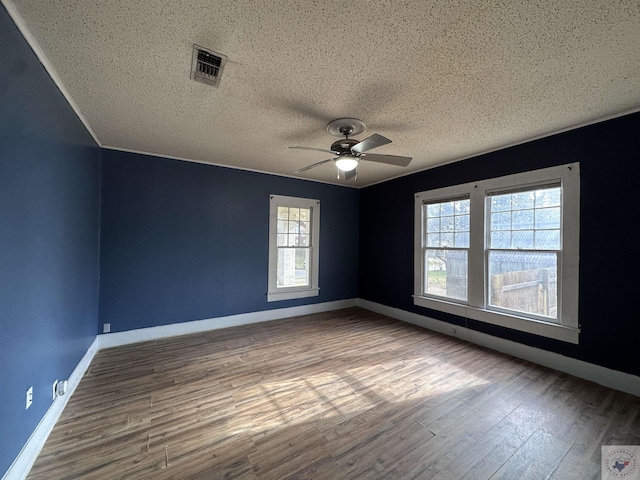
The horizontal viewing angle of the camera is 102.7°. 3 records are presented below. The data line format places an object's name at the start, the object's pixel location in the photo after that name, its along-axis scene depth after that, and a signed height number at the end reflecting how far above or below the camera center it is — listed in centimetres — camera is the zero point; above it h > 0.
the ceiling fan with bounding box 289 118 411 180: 249 +91
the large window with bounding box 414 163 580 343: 276 -9
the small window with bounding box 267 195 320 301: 457 -12
